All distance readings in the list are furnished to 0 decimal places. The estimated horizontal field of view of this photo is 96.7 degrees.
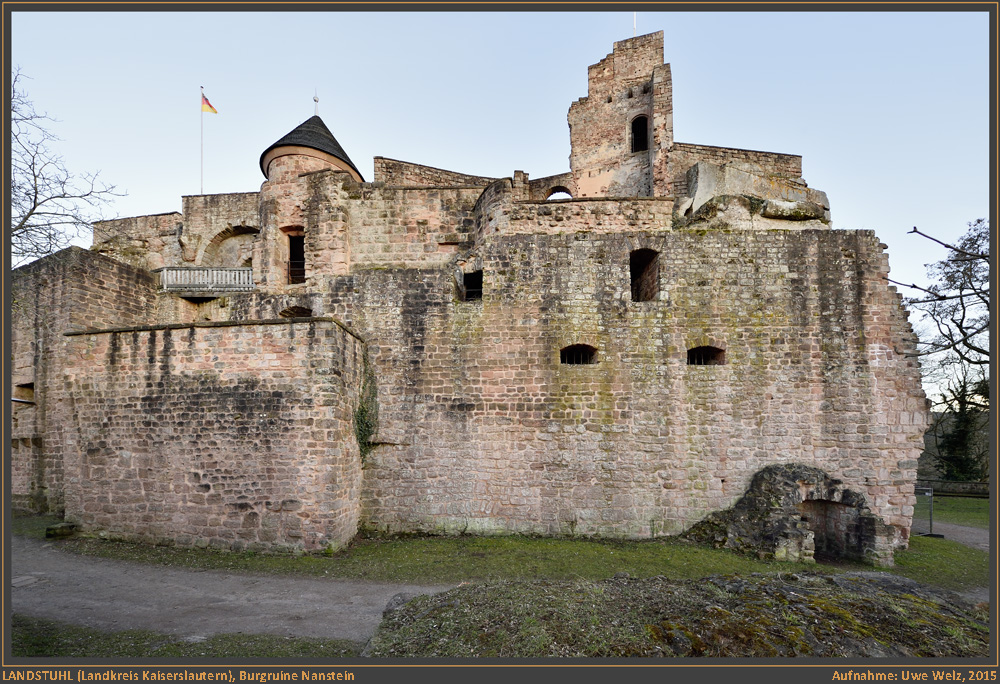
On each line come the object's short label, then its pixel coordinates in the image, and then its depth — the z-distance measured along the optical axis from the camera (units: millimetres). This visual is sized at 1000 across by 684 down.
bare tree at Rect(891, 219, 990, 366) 11898
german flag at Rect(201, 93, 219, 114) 17469
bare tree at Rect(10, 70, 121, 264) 7082
